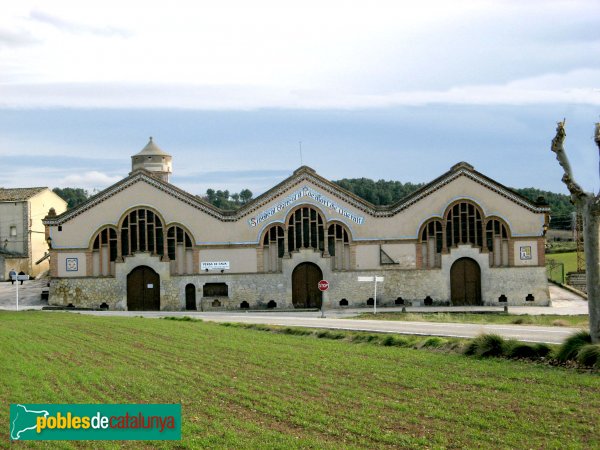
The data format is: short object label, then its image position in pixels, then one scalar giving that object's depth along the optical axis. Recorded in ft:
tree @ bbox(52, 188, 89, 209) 506.48
